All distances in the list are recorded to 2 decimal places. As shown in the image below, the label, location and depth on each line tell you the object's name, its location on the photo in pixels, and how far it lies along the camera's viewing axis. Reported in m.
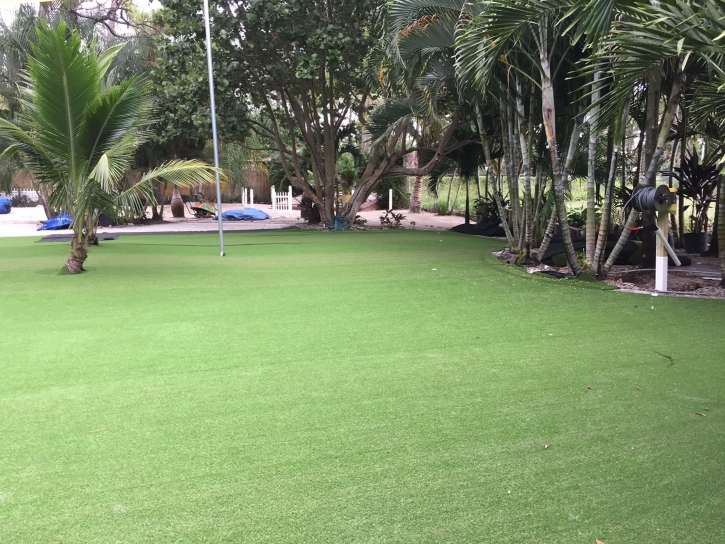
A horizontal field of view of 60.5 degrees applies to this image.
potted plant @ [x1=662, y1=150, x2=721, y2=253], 9.45
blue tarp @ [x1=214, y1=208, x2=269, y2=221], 18.94
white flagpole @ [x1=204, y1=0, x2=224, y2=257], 8.66
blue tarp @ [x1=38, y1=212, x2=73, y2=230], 15.43
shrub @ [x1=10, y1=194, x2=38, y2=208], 27.34
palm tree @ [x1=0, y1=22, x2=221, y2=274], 6.87
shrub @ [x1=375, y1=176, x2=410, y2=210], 22.60
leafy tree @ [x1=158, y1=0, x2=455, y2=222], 12.00
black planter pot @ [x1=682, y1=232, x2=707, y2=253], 9.97
